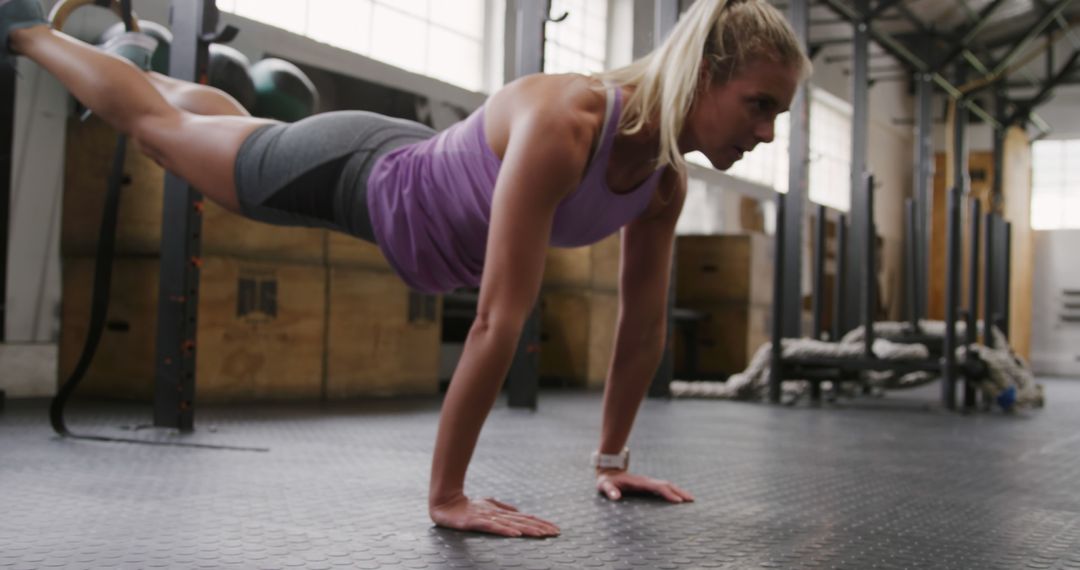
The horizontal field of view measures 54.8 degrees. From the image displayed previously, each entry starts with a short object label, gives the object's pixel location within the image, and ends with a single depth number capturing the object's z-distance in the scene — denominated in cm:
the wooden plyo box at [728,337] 675
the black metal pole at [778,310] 473
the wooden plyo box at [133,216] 357
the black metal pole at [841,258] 498
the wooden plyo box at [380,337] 406
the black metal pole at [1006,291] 645
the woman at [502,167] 136
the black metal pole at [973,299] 461
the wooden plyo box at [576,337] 562
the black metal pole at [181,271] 263
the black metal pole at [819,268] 510
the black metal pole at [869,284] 457
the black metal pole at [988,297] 550
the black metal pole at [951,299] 446
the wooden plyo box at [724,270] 674
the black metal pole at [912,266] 502
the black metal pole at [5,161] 356
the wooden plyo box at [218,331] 356
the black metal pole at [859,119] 632
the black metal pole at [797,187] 568
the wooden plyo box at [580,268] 564
